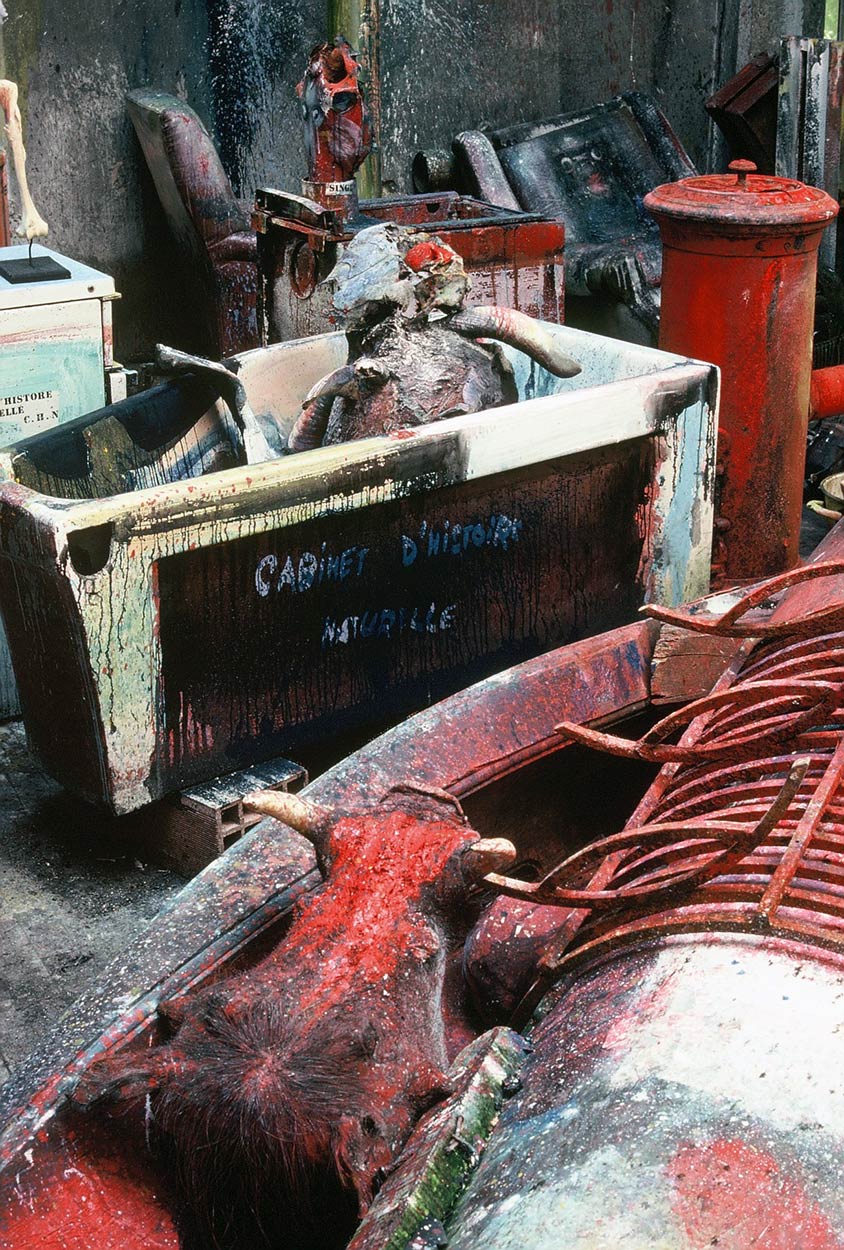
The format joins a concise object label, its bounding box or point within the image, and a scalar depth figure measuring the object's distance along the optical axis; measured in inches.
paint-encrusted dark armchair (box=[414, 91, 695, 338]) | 274.4
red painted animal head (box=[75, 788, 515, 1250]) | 64.7
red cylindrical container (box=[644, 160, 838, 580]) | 180.5
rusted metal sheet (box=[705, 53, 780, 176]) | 269.4
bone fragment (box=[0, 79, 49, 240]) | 169.8
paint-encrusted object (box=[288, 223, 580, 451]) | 155.9
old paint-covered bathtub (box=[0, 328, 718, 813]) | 130.2
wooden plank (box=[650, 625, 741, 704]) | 121.6
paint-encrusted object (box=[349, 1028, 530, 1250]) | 61.0
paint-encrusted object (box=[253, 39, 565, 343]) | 199.3
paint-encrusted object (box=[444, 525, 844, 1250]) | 55.9
